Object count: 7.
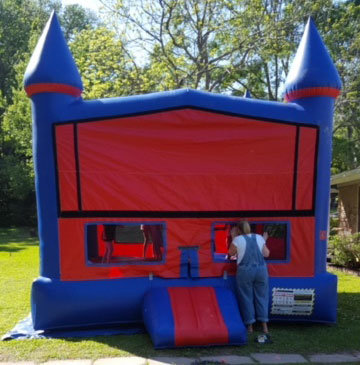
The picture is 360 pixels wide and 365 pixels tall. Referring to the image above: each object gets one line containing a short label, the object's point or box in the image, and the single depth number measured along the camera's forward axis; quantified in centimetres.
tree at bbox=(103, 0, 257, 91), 1475
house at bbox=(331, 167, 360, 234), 1427
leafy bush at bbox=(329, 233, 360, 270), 1153
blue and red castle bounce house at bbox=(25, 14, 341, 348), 627
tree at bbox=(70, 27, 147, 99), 1554
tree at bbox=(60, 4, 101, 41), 3656
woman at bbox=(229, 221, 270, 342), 615
